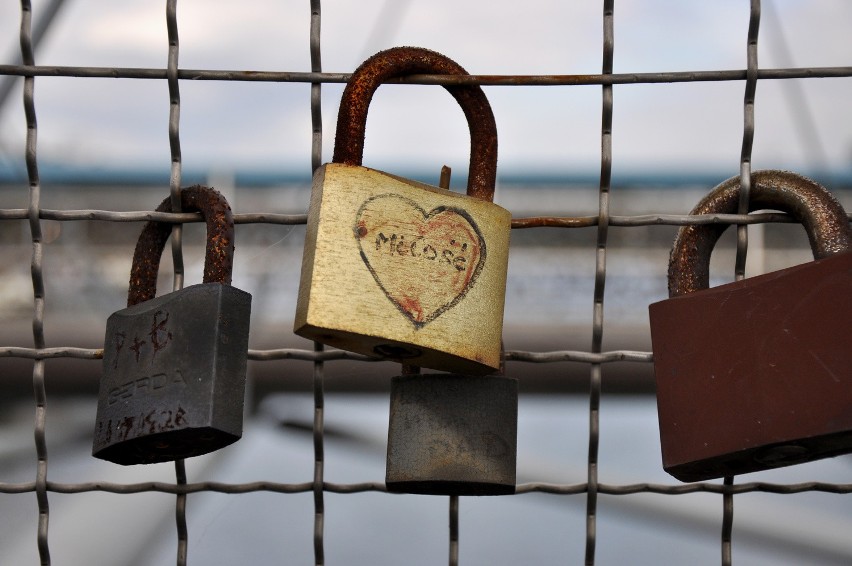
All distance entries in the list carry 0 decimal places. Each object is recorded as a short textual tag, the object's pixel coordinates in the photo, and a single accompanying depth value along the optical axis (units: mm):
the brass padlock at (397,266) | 363
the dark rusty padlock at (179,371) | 365
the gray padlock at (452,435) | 387
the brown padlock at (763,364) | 353
